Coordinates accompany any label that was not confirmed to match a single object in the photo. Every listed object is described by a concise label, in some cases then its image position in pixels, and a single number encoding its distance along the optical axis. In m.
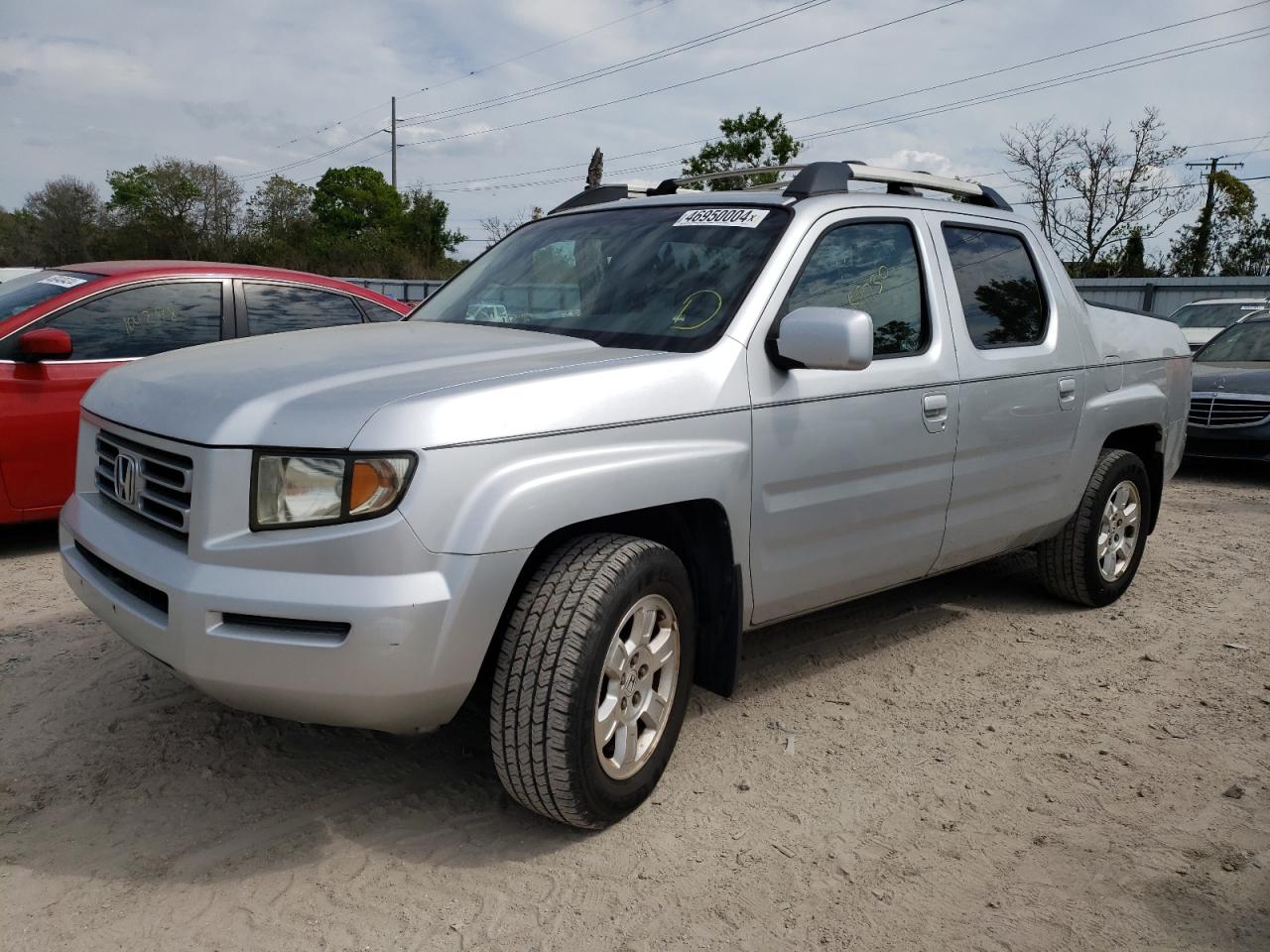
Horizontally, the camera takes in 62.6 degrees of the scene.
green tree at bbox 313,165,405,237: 82.06
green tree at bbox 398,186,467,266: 64.72
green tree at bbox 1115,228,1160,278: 38.41
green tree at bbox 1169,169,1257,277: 41.06
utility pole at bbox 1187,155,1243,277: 41.09
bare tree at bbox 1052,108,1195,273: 38.09
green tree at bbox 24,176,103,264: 58.78
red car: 5.30
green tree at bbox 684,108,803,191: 39.78
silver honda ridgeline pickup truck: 2.46
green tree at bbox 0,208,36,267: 58.91
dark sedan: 9.10
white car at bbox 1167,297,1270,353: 13.17
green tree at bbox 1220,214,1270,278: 40.16
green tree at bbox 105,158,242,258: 56.28
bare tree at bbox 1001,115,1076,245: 40.09
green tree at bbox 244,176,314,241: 60.69
